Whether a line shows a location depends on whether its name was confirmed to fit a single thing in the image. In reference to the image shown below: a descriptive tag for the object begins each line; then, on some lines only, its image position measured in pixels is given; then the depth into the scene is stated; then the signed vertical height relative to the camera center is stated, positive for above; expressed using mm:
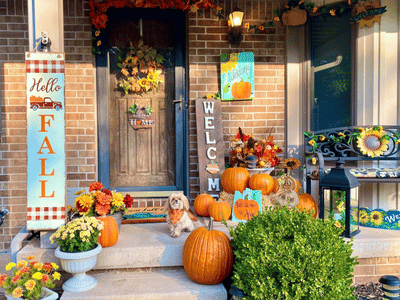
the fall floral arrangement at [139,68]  4449 +894
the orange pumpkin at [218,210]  3430 -774
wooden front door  4465 +241
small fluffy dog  2890 -731
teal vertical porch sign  2580 -19
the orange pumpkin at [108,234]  2740 -813
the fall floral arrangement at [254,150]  4023 -194
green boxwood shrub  2033 -802
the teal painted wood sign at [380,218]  3221 -836
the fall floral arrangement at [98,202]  2881 -589
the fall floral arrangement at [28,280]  2189 -970
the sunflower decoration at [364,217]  3324 -834
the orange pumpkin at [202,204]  3605 -753
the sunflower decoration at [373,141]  3738 -89
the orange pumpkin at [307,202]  3375 -692
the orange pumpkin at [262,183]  3547 -521
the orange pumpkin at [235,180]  3676 -503
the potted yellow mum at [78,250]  2428 -847
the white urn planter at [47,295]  2271 -1100
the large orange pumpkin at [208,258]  2463 -911
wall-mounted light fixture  4102 +1343
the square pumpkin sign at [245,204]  3416 -724
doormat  3594 -930
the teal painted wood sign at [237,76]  4391 +765
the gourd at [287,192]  3326 -594
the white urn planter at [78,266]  2412 -961
